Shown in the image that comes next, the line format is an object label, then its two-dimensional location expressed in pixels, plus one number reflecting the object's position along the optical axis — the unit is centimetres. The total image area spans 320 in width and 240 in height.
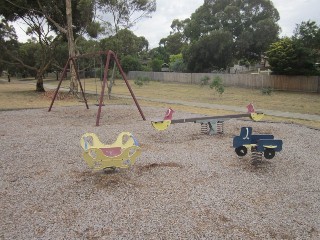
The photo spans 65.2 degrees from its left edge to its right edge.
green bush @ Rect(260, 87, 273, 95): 2062
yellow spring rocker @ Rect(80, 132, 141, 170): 488
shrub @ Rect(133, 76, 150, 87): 3211
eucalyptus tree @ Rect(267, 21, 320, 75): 2251
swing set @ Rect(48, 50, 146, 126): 939
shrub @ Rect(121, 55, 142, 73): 4581
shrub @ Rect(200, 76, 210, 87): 2824
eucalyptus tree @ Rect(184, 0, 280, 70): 3673
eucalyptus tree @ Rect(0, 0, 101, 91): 1846
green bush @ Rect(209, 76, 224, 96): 1806
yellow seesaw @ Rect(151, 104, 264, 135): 717
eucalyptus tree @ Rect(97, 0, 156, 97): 1894
